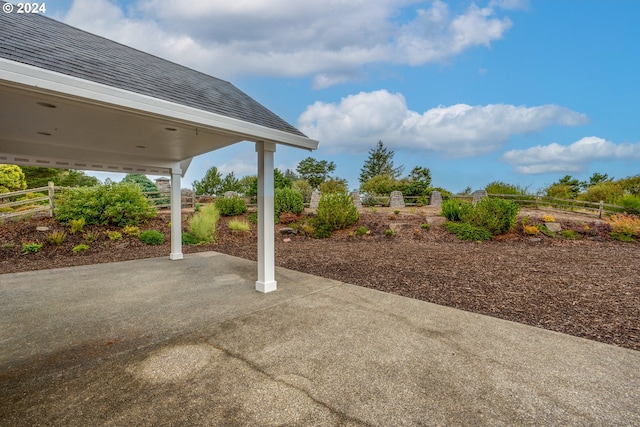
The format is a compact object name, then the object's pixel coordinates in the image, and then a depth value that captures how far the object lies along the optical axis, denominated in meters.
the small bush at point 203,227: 8.87
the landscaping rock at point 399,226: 9.63
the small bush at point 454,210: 9.77
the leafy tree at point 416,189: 18.49
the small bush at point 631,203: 11.09
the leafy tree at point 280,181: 15.27
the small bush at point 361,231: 9.30
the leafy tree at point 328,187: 18.17
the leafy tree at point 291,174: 34.19
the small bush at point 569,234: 8.66
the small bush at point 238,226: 9.88
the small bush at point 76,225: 8.13
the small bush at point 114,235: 8.25
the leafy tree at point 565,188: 16.71
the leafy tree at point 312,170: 33.34
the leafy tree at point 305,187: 17.51
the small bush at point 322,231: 9.48
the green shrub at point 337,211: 9.58
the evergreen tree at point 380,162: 37.53
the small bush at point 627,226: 8.45
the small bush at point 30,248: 6.94
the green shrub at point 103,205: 8.55
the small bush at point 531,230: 8.77
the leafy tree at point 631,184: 16.75
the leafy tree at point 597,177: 24.83
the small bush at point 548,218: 9.75
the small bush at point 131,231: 8.62
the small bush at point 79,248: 7.24
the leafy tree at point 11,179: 12.94
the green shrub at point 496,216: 8.76
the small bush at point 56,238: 7.39
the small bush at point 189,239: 8.64
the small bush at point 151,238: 8.40
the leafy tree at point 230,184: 22.91
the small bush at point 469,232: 8.59
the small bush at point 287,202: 11.65
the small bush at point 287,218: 11.17
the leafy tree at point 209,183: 22.44
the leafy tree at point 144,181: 18.41
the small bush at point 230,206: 12.13
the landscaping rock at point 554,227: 9.16
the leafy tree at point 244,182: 23.44
